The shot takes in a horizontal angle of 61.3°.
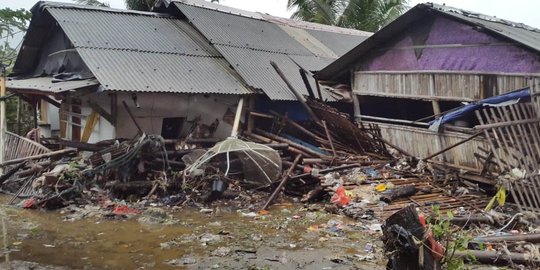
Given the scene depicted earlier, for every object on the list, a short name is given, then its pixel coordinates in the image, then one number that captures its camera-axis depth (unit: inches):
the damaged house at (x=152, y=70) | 399.2
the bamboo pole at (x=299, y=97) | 439.8
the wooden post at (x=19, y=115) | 546.3
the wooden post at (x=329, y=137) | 405.5
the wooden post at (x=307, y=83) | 467.8
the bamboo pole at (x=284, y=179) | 331.6
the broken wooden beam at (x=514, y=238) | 214.1
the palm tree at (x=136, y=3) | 746.2
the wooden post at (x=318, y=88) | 472.9
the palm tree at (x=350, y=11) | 835.4
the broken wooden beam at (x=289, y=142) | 406.6
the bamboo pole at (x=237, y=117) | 421.7
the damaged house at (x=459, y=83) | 297.1
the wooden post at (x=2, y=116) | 413.7
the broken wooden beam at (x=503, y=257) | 183.6
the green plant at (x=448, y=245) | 143.3
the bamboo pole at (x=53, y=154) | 372.5
